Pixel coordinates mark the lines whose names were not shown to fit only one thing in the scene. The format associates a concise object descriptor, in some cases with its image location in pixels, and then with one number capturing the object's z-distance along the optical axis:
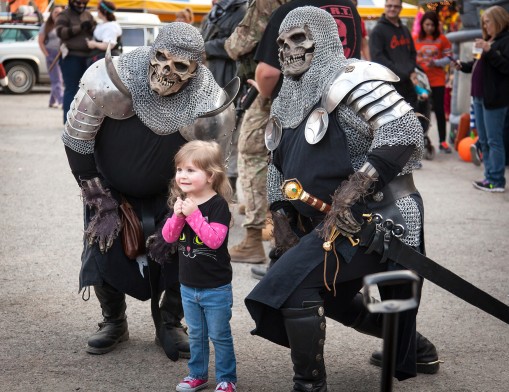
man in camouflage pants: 6.15
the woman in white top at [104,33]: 11.80
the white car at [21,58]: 19.50
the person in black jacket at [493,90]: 8.53
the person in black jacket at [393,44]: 9.39
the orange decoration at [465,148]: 10.80
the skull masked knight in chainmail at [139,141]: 4.05
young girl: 3.73
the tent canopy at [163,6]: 19.67
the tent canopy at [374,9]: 19.78
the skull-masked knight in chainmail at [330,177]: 3.51
